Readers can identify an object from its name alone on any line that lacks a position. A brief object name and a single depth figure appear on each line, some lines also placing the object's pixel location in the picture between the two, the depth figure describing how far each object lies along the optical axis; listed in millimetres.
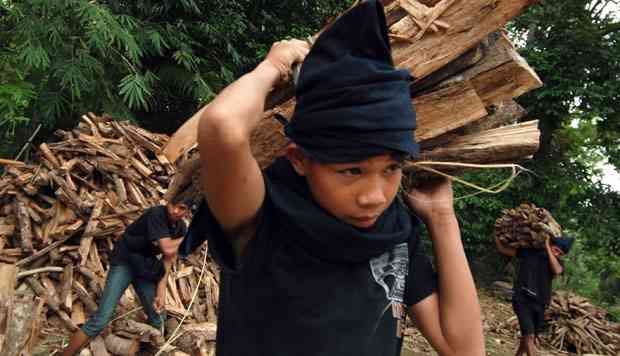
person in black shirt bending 5594
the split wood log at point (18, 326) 3645
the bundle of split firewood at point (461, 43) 1585
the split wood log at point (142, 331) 5992
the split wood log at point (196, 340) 5762
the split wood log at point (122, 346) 5887
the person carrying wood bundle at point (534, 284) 7441
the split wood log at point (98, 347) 5801
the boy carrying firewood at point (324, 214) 1256
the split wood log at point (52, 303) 6655
